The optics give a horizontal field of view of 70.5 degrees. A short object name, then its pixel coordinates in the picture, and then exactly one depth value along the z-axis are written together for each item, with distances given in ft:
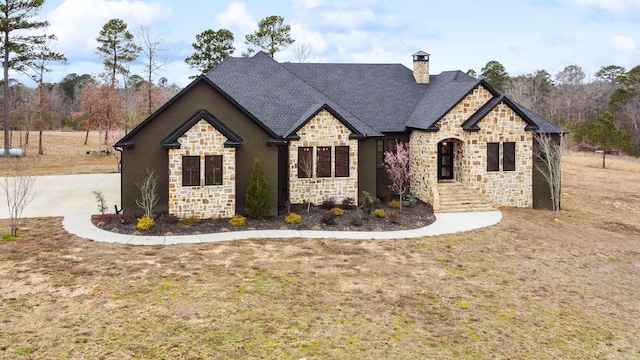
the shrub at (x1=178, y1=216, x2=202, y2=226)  59.26
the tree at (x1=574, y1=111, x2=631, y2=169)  140.36
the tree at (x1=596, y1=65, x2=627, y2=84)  260.01
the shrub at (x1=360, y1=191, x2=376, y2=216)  65.57
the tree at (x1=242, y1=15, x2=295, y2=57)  157.38
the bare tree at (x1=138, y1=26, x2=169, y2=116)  146.00
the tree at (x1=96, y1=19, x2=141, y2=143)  167.84
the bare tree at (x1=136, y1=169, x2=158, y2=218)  60.13
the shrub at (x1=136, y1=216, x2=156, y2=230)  56.13
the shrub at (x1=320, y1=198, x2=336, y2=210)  69.56
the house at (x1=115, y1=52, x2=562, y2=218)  62.23
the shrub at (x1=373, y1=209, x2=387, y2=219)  65.05
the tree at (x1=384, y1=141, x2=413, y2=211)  71.56
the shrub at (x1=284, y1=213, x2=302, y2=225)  61.31
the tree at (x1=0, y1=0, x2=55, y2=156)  129.70
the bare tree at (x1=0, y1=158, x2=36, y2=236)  51.93
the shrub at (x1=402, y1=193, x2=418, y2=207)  73.74
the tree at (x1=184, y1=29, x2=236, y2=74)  156.15
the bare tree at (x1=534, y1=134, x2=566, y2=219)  72.18
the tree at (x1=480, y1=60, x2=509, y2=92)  233.55
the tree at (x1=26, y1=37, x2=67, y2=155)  138.38
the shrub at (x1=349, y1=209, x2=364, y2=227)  61.16
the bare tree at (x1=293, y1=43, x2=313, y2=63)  169.99
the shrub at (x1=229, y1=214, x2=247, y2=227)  59.57
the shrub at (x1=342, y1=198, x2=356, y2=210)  70.13
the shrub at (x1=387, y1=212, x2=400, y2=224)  63.00
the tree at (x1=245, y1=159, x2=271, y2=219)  62.23
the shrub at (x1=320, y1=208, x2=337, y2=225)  61.26
